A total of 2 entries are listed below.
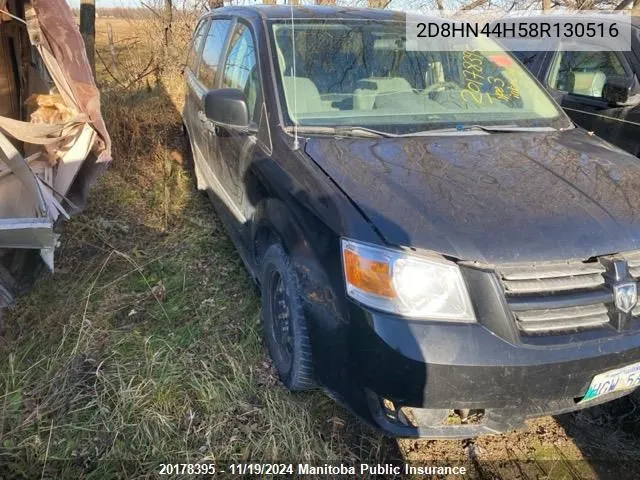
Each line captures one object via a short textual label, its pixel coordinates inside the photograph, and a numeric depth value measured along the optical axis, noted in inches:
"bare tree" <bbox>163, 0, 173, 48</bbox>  391.0
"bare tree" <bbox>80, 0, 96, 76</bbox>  258.2
